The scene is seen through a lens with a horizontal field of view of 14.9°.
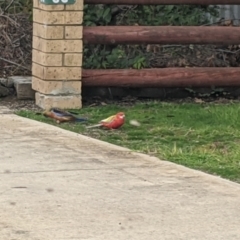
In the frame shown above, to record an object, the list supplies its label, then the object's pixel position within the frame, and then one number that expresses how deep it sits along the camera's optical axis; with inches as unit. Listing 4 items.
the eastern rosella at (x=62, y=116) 388.2
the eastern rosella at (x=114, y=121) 367.6
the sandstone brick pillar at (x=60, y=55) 422.9
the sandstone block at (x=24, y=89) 447.8
